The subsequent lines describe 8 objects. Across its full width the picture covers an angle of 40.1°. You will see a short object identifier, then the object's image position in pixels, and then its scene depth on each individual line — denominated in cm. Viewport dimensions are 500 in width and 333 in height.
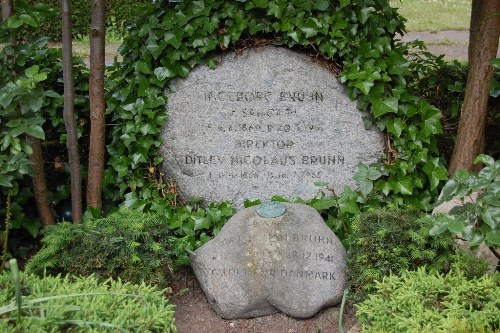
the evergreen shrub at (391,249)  327
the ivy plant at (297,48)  400
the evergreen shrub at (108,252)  335
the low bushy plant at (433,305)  264
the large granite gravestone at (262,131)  413
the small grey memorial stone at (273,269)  352
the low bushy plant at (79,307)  236
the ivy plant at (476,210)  286
